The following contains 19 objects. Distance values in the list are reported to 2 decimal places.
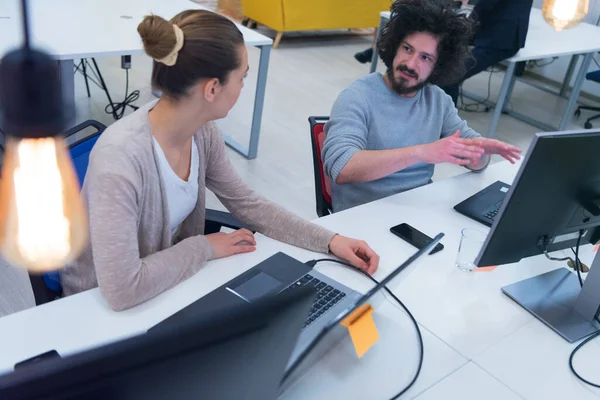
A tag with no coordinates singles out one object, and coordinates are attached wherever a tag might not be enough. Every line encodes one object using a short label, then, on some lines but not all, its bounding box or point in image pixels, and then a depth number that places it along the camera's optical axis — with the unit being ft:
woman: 3.95
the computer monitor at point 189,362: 1.48
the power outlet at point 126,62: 13.06
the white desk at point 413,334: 3.67
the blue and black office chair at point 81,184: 4.73
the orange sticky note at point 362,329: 3.40
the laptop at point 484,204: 5.79
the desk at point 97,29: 8.68
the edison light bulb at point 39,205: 1.82
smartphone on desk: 5.21
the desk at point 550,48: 12.35
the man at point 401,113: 5.91
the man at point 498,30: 11.78
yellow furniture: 17.76
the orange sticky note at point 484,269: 4.96
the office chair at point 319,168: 6.50
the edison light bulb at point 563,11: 9.46
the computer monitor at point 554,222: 3.88
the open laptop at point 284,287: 3.92
